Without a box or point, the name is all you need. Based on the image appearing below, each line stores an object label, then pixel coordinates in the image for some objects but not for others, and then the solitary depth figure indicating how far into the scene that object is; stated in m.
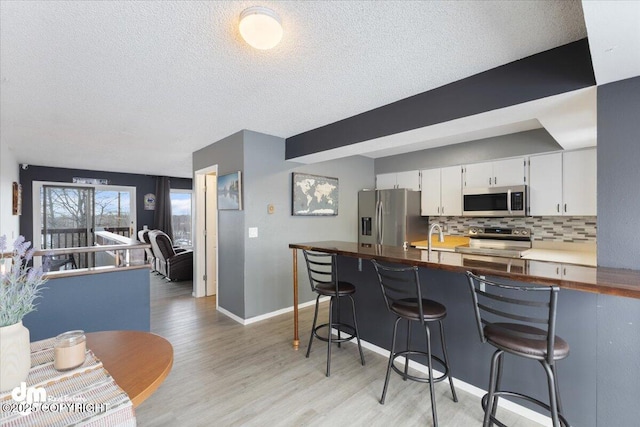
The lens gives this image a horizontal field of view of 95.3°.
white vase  0.94
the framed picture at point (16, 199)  4.93
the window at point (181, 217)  8.07
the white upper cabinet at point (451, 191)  4.31
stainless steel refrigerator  4.57
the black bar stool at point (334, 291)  2.55
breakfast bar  1.54
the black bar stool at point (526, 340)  1.37
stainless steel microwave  3.68
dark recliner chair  5.57
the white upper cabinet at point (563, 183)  3.29
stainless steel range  3.69
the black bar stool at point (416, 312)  1.87
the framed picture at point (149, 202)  7.59
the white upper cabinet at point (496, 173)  3.78
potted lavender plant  0.95
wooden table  1.03
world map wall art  4.07
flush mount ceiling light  1.44
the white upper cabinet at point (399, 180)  4.81
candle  1.10
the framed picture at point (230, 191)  3.59
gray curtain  7.66
